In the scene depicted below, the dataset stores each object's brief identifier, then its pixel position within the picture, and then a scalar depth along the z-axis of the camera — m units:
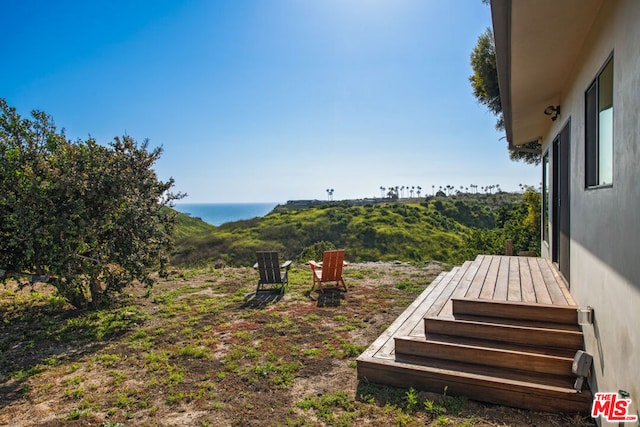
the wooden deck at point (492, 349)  2.85
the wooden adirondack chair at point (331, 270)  7.01
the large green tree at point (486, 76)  9.13
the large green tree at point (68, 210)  4.54
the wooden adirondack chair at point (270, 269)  6.98
